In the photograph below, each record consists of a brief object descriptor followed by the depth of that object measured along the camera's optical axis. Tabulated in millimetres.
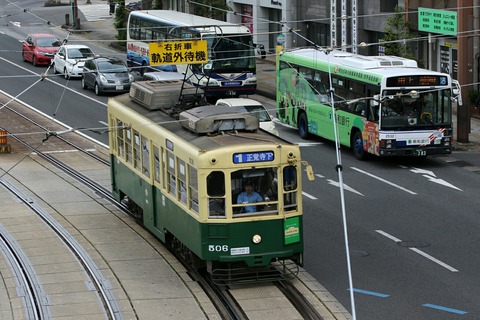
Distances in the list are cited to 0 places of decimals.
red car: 51781
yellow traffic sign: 26484
